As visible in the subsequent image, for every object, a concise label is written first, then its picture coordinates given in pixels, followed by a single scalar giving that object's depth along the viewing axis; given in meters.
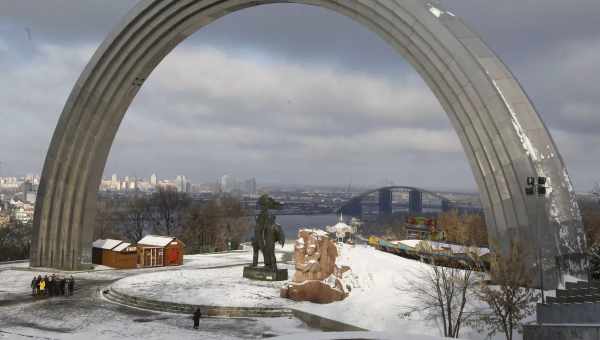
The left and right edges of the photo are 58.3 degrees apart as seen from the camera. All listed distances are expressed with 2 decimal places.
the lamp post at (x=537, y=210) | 21.74
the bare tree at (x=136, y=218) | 71.19
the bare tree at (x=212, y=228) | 67.81
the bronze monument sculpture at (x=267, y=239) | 28.92
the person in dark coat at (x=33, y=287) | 26.66
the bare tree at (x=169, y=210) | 72.44
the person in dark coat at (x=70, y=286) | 26.88
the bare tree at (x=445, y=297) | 17.45
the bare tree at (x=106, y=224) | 67.75
